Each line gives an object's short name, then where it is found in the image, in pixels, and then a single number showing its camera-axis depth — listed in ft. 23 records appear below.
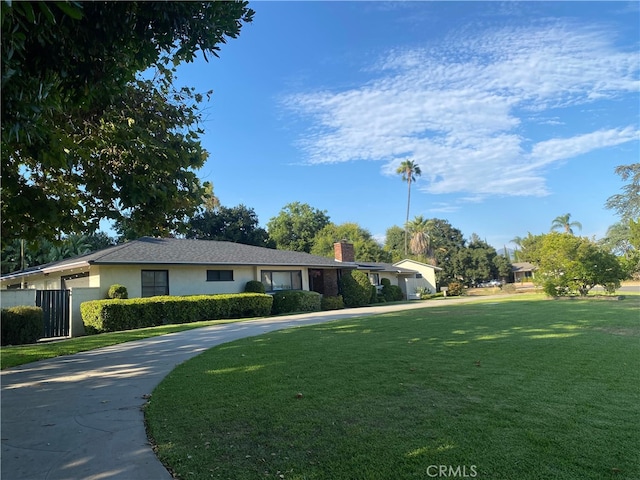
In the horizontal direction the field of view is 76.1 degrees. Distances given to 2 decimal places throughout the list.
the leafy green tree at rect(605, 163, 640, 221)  128.57
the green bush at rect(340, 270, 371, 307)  90.48
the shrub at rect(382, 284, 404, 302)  107.18
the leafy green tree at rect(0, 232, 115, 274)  103.35
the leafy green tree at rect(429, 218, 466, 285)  188.14
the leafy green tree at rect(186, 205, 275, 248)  135.03
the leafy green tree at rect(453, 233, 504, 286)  183.01
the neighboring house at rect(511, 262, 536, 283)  229.68
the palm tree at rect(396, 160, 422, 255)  202.18
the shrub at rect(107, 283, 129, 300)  58.95
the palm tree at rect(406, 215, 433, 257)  190.39
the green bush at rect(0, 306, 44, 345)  43.96
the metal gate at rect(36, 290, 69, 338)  53.42
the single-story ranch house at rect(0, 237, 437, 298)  62.44
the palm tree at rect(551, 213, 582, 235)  224.33
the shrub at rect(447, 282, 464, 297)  137.39
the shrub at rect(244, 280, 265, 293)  74.79
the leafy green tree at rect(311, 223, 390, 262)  172.45
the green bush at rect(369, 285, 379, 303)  95.52
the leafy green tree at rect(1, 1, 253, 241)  11.76
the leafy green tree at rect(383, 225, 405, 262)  219.41
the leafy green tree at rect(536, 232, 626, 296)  68.39
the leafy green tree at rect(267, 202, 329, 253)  185.06
